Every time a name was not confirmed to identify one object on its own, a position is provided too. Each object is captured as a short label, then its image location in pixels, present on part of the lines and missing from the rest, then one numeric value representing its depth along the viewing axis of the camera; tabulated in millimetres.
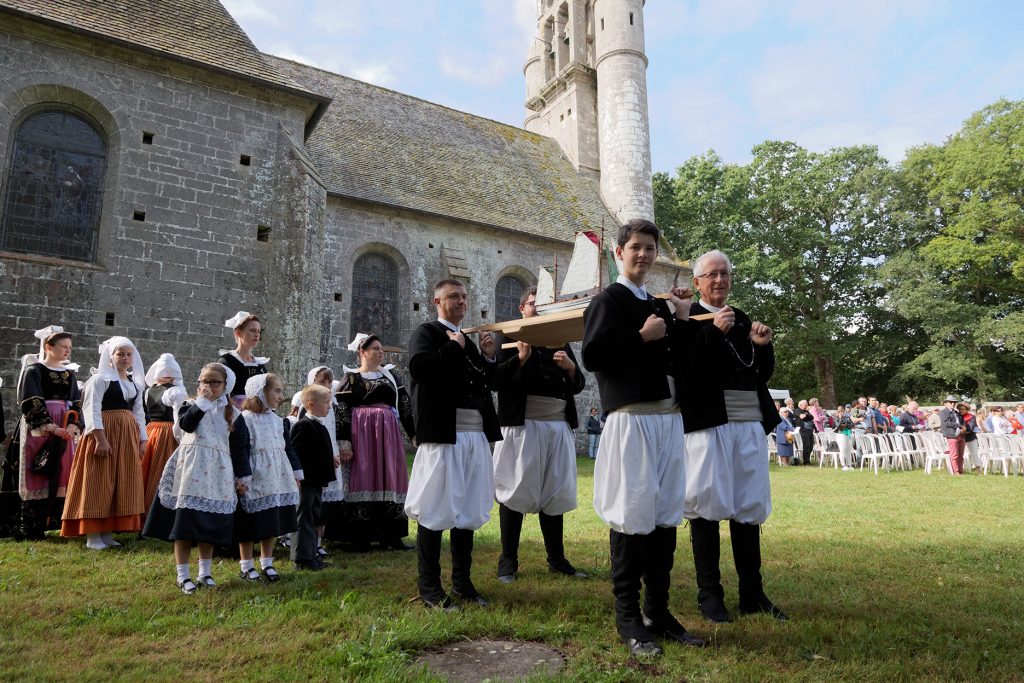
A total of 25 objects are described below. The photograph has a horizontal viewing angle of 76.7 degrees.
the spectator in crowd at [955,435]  14206
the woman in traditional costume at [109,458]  5762
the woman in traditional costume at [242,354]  5395
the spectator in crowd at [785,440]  16891
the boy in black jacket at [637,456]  3203
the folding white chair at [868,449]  14320
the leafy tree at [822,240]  30969
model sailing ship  3854
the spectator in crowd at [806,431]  17391
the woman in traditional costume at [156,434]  6168
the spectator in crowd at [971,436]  14547
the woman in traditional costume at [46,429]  6191
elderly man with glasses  3721
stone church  10727
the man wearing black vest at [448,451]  3898
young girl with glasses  4434
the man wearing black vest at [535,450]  4820
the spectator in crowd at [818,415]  18203
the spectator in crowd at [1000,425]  16078
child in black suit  5230
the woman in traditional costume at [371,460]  5926
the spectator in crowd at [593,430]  19578
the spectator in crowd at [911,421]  17953
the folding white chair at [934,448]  14688
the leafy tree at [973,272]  27469
